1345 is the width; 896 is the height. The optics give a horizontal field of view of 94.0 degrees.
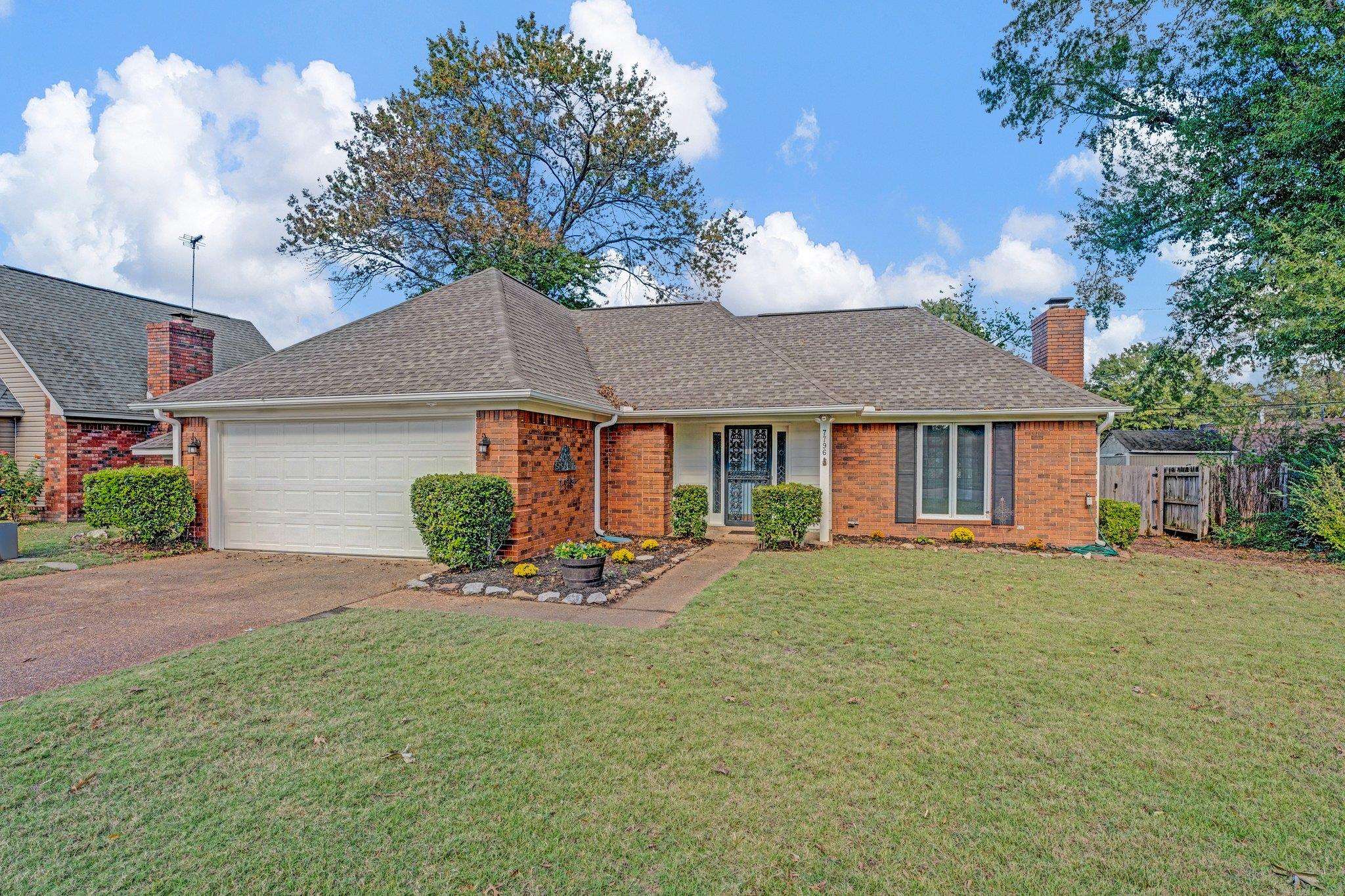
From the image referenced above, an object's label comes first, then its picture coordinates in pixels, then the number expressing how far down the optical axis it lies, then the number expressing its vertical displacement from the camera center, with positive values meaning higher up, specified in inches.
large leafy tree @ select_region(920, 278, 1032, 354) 1003.9 +200.6
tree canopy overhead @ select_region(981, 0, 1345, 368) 488.7 +279.5
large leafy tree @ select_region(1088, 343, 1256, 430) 685.9 +82.6
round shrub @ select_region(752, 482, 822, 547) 431.8 -47.7
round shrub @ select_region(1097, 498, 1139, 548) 449.7 -57.0
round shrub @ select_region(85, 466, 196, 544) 403.5 -39.9
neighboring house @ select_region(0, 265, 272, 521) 534.9 +60.5
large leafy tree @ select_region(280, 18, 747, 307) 848.9 +378.2
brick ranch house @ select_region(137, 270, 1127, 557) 387.5 +12.2
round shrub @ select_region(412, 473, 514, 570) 337.7 -40.3
